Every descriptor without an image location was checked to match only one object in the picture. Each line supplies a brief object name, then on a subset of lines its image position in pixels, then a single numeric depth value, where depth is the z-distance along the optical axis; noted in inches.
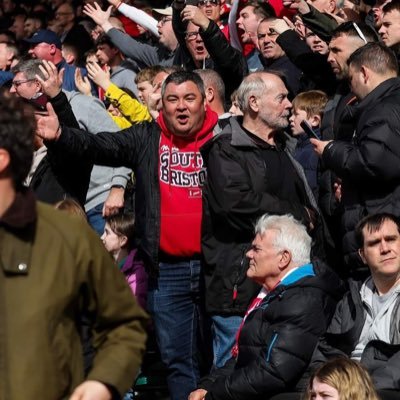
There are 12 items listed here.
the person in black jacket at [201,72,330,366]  603.5
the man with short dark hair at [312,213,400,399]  532.4
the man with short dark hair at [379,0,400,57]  702.5
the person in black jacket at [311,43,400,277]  583.8
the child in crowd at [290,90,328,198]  709.9
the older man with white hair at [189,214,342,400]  542.6
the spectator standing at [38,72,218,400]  631.8
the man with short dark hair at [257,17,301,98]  808.3
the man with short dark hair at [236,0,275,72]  860.6
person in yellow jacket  827.4
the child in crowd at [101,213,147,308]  705.6
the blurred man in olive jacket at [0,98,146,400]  296.5
